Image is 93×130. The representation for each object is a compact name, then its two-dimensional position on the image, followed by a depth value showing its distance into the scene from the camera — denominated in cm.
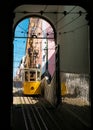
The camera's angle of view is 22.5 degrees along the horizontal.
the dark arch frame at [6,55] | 550
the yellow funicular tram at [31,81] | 1600
